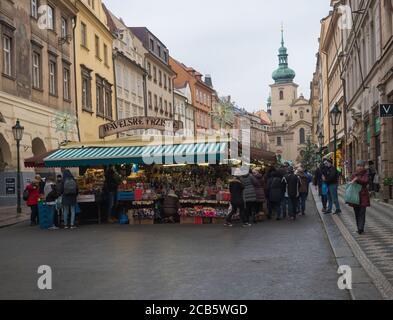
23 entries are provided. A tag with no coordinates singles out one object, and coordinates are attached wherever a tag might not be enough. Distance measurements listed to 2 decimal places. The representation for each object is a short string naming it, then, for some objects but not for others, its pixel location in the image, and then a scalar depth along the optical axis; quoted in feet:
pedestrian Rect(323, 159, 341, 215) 56.54
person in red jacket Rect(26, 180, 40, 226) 59.06
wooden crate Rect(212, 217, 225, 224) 56.29
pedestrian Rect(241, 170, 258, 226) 53.42
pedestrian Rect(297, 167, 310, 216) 61.72
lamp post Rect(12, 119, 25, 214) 70.23
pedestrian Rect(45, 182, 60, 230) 56.33
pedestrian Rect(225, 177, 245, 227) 51.62
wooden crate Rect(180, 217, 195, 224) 57.06
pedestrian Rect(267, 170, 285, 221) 57.88
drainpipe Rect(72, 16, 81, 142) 108.78
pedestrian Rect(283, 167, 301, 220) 57.76
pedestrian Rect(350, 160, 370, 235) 40.91
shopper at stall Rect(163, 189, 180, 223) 57.47
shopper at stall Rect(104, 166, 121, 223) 61.36
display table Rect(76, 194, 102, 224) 59.75
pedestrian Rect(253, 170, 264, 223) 56.03
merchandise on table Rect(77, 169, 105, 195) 60.70
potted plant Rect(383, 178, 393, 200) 69.62
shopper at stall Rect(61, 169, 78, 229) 54.90
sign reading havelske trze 66.39
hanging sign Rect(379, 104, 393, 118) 51.13
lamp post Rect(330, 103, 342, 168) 88.74
